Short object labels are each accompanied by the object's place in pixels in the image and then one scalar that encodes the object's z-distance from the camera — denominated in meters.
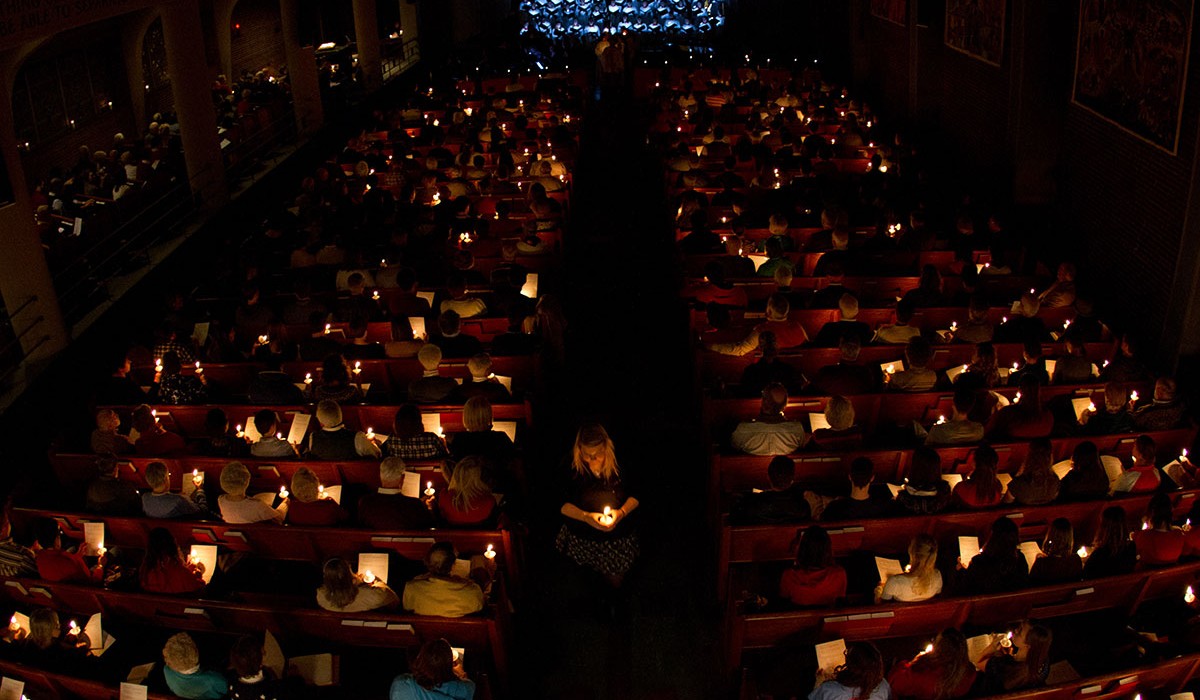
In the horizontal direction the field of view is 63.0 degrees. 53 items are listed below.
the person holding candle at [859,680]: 5.39
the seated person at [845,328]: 9.84
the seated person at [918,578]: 6.29
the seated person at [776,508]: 7.16
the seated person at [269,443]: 8.09
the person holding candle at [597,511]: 6.77
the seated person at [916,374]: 8.82
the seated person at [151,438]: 8.33
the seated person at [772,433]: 7.97
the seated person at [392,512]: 7.14
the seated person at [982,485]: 7.11
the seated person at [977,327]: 9.66
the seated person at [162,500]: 7.38
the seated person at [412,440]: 7.90
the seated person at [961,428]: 7.98
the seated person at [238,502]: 7.23
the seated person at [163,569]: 6.73
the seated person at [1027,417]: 8.03
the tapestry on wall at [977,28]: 15.81
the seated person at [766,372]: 8.92
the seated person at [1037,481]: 7.09
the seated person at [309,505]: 7.20
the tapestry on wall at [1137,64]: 10.58
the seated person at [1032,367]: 8.84
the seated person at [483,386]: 8.80
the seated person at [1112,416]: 8.08
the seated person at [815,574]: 6.44
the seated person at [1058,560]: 6.45
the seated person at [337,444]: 8.04
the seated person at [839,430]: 7.93
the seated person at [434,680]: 5.53
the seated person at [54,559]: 6.85
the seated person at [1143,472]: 7.23
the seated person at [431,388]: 8.84
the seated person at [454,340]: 9.71
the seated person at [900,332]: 9.64
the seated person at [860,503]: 7.09
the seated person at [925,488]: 7.09
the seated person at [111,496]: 7.66
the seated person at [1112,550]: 6.56
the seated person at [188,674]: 5.66
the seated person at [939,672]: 5.50
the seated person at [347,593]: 6.31
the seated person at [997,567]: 6.41
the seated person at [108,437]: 8.20
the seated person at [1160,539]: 6.70
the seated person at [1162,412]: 8.05
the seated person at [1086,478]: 7.18
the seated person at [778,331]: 9.48
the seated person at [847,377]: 8.84
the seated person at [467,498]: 7.01
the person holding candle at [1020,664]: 5.63
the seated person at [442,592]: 6.31
